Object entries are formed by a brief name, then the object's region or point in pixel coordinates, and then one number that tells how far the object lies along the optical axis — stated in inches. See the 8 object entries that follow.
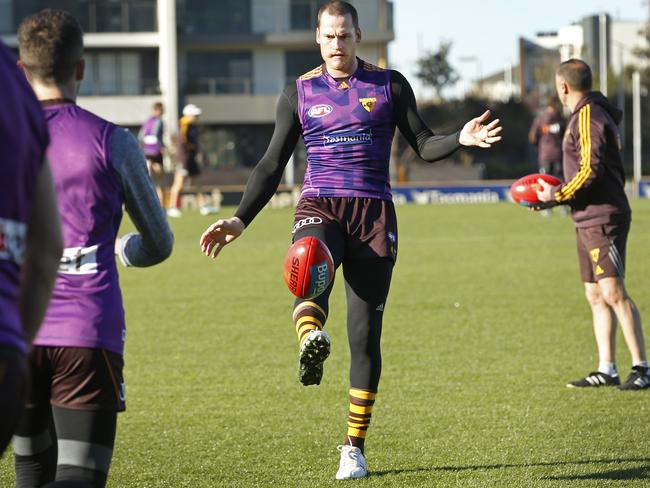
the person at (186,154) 2199.8
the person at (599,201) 665.6
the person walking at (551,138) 2069.9
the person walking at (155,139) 2192.4
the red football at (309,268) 469.4
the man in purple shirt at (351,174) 486.9
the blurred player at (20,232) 212.2
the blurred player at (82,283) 304.2
